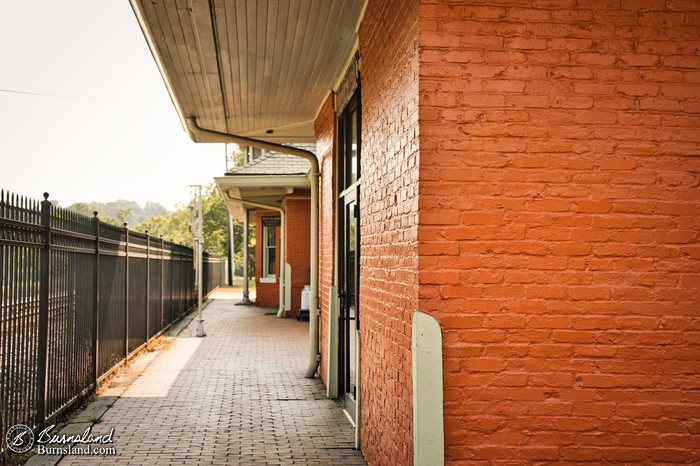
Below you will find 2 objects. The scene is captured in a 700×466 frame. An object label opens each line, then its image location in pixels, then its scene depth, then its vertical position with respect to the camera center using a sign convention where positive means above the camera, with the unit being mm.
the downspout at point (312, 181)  10461 +1199
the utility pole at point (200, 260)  16266 +203
